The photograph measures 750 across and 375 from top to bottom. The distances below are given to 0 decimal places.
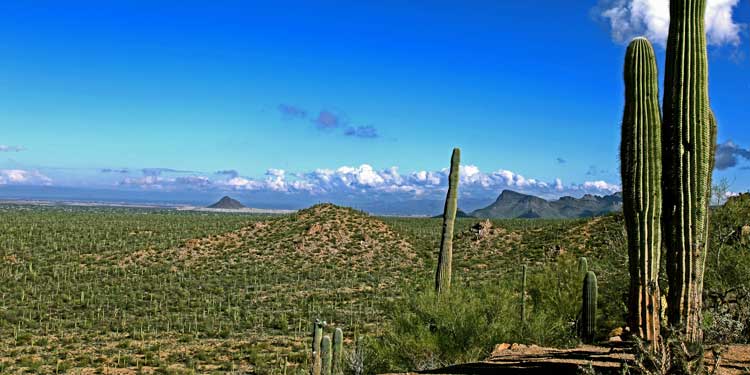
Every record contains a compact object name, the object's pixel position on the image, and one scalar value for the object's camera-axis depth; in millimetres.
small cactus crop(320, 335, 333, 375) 13195
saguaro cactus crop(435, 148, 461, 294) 18281
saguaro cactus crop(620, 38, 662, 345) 8703
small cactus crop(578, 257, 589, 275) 18391
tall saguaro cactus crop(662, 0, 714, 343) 8430
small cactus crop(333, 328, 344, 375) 14046
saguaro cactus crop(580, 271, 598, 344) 14633
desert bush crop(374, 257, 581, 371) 14664
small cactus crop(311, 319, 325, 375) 12672
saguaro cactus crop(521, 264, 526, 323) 16188
